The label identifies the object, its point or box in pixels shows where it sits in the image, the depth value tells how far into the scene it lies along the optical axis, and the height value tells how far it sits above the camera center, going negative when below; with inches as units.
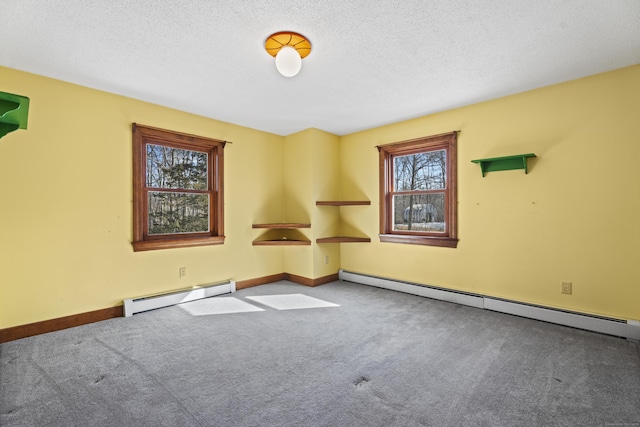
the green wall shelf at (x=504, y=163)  124.5 +22.9
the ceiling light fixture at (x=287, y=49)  87.7 +52.4
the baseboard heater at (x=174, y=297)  131.2 -39.7
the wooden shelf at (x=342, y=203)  177.0 +7.3
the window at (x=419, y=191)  152.2 +13.0
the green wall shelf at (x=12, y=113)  56.3 +20.6
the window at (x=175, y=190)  137.6 +13.4
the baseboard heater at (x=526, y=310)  106.0 -40.7
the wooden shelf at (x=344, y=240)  179.9 -15.4
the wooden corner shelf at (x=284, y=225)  178.5 -6.0
